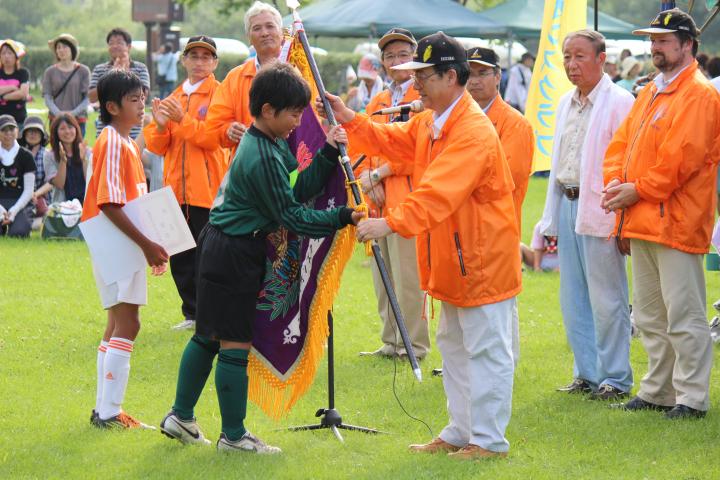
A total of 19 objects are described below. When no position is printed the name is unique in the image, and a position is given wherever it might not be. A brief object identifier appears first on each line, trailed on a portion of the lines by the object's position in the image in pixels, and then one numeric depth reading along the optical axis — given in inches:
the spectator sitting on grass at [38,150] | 1111.3
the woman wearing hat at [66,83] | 1254.3
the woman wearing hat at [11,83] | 1266.0
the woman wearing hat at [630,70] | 1728.5
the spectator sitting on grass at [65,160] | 1094.4
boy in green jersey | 431.8
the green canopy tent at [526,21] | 1897.1
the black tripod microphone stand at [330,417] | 490.0
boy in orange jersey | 480.7
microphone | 483.7
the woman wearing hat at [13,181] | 1061.8
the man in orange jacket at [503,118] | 556.7
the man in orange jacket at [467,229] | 420.2
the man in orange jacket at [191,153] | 657.0
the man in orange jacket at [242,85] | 597.0
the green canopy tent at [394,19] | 1745.8
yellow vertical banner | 789.2
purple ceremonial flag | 469.4
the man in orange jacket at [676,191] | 500.7
